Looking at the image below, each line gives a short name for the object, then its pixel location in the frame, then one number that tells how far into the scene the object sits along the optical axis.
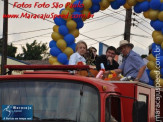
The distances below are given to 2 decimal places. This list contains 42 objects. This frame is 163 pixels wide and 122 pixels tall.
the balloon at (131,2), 13.12
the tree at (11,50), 73.38
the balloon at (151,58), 12.16
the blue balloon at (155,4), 12.31
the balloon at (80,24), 13.83
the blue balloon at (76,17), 13.74
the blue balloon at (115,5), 13.51
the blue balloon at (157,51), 11.89
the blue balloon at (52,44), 13.81
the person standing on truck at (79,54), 8.66
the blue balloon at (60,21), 13.92
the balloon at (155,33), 12.40
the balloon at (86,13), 13.85
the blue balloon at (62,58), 12.92
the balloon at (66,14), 13.85
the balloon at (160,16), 12.22
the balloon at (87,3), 13.54
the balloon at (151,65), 12.11
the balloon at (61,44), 13.42
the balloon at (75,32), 13.80
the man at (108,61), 8.85
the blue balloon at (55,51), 13.41
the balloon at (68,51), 13.22
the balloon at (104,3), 13.61
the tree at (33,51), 79.06
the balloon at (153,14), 12.54
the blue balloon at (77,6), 13.77
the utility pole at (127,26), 25.25
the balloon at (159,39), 12.20
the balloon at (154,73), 11.30
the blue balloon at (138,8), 13.15
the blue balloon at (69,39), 13.50
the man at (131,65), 8.20
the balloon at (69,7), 13.91
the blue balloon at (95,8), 13.77
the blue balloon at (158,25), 12.34
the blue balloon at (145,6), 12.83
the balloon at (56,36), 13.80
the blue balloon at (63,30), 13.62
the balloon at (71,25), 13.69
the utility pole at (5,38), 23.78
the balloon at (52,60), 13.35
